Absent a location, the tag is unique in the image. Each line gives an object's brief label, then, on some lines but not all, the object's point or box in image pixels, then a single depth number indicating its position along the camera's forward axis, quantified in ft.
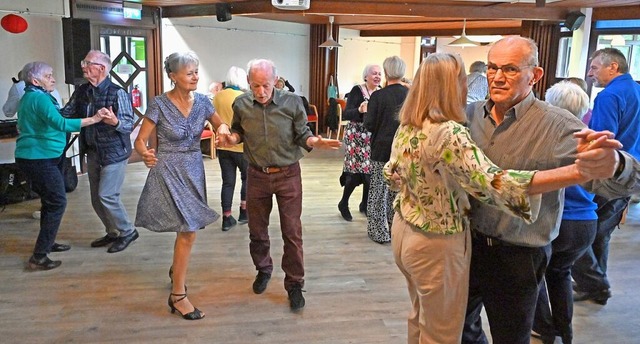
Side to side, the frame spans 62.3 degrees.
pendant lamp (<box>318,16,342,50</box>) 29.99
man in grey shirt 5.79
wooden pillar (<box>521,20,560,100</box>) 27.32
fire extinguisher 25.86
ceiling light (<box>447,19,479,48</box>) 25.29
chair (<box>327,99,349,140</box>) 32.14
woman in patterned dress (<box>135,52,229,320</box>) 9.51
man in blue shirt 10.18
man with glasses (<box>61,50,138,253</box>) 12.84
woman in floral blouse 5.55
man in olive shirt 9.98
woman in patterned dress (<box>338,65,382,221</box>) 15.70
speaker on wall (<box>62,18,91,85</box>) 21.09
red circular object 19.43
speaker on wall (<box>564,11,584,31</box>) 24.84
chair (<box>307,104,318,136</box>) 32.68
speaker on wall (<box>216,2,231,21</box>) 24.71
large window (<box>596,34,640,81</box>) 24.67
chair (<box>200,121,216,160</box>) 25.96
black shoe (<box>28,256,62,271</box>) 12.27
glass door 24.20
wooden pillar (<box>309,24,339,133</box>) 35.83
